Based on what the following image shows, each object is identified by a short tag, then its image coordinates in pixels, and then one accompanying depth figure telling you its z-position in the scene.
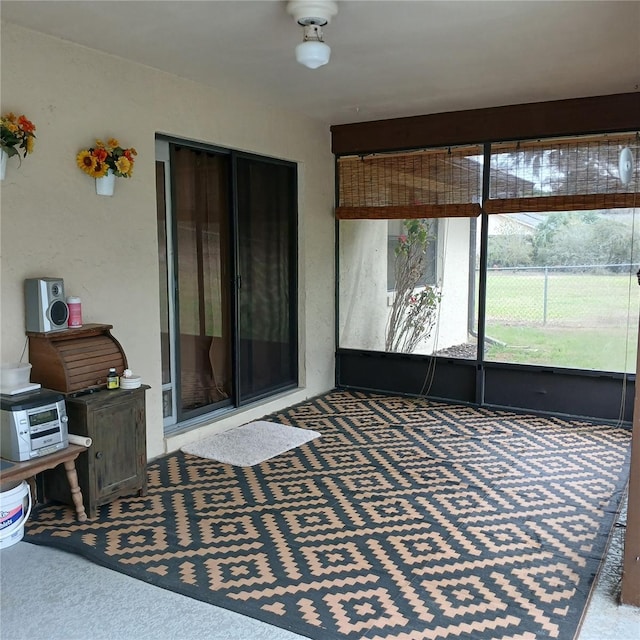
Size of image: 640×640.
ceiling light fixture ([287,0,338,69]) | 2.65
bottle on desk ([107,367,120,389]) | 3.18
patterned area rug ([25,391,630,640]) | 2.31
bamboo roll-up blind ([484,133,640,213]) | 4.42
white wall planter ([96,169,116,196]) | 3.40
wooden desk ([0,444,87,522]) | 2.68
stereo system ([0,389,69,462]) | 2.72
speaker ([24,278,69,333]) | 3.02
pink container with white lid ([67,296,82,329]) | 3.20
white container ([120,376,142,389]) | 3.19
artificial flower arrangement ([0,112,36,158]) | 2.82
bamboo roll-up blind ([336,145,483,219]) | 4.98
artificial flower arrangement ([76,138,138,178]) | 3.30
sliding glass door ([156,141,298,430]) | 4.11
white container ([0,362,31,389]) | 2.88
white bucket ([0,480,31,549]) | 2.73
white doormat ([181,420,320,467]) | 3.91
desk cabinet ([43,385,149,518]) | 3.00
